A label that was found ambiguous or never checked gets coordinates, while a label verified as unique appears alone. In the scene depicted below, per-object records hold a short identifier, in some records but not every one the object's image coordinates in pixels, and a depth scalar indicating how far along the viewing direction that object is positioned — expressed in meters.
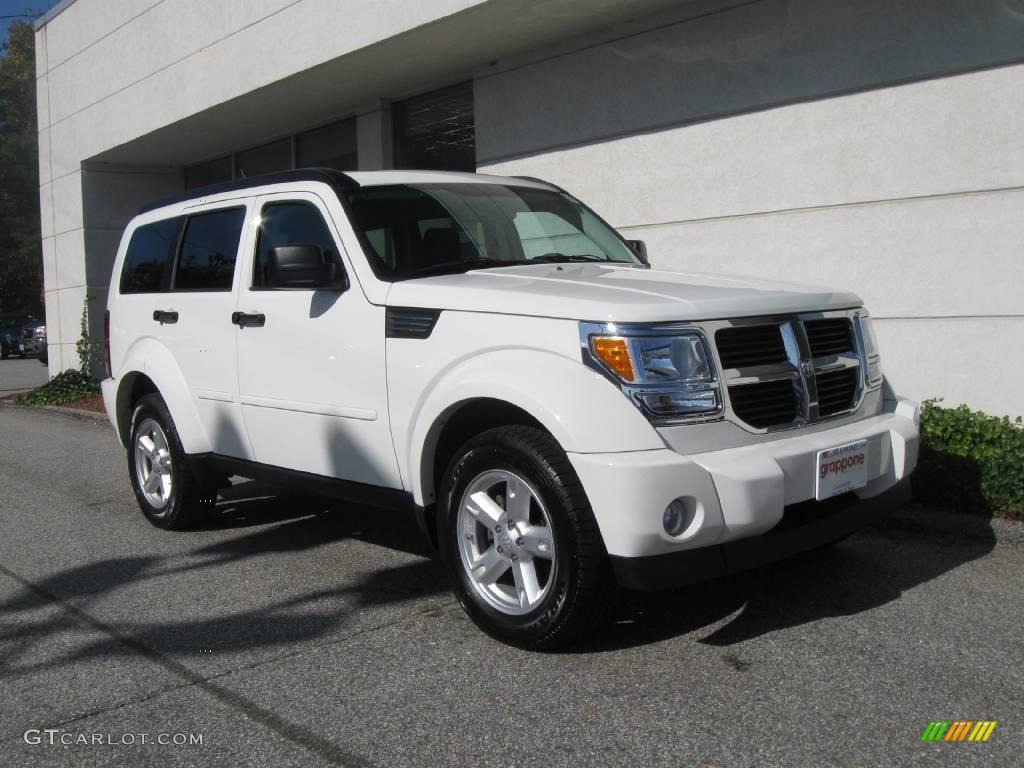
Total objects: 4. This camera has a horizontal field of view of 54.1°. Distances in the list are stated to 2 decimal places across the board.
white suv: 3.60
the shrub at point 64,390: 16.02
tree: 47.81
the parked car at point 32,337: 31.69
